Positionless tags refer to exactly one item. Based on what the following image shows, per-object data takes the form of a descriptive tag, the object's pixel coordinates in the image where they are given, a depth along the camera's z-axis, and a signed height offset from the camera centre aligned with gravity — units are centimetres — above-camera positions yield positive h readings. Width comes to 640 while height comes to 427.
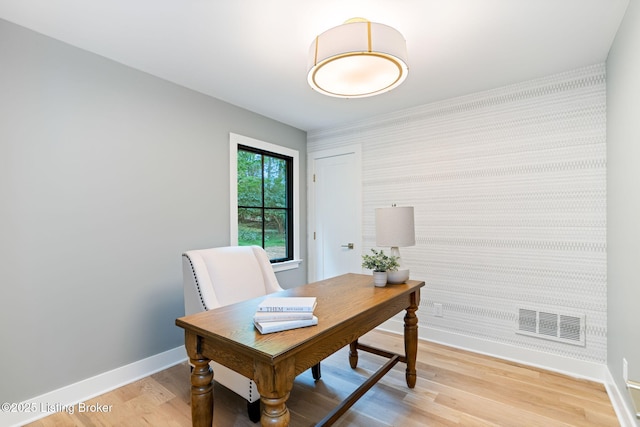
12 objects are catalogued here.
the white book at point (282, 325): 131 -47
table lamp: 211 -9
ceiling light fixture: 148 +80
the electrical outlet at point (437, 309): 312 -96
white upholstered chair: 195 -49
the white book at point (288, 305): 139 -41
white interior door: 375 +2
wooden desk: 116 -54
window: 329 +20
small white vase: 212 -44
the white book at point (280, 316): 136 -44
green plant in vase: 212 -35
